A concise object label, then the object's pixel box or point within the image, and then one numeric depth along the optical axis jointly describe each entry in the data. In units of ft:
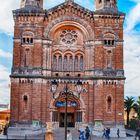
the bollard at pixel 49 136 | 48.71
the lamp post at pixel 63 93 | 78.95
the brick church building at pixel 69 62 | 78.16
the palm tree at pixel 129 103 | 111.50
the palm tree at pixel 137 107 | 108.05
